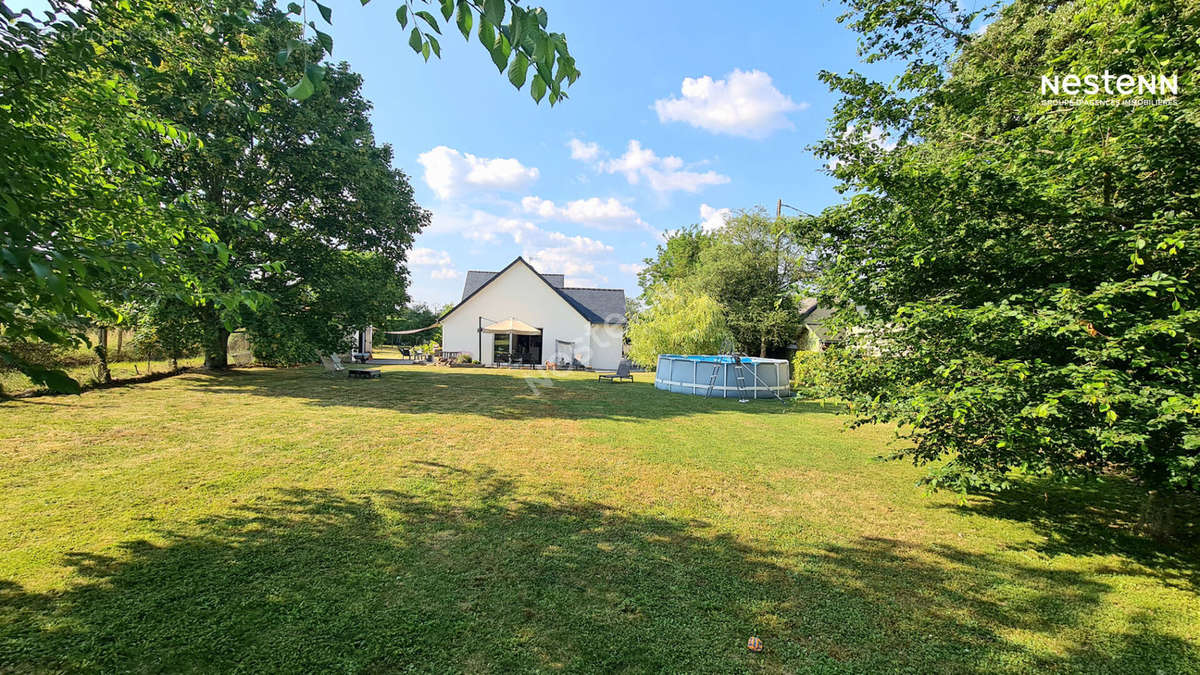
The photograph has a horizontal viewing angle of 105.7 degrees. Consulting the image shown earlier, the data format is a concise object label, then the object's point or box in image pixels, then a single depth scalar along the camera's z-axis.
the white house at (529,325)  29.31
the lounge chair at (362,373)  17.91
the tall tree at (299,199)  13.88
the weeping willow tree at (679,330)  21.89
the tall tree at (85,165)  1.88
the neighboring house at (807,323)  27.35
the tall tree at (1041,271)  3.44
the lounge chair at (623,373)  20.44
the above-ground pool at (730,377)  16.06
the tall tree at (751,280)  26.41
